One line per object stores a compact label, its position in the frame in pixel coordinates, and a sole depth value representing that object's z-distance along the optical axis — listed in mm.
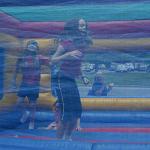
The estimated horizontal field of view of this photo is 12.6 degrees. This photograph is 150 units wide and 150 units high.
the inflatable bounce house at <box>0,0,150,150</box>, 3197
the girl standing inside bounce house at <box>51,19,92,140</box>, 3240
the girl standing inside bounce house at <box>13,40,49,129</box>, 3257
